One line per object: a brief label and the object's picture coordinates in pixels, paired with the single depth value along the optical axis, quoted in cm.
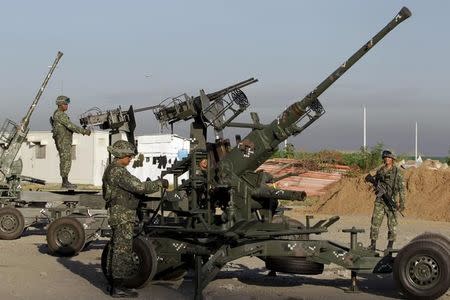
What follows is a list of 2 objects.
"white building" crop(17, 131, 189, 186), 4447
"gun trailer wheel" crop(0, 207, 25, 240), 1627
